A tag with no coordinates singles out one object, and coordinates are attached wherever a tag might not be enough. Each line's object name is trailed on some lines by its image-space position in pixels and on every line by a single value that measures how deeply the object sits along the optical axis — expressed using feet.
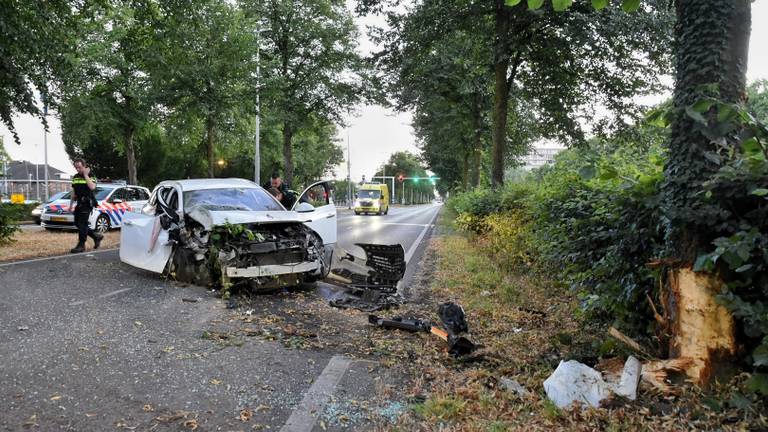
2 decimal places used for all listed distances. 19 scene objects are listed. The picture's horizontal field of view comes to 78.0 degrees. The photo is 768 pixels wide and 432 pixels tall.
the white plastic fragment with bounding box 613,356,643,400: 9.93
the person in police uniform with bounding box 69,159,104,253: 31.04
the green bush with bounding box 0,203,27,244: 36.11
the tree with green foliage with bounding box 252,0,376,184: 86.99
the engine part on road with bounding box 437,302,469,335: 15.78
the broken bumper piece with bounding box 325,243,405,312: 21.48
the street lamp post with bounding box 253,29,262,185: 66.92
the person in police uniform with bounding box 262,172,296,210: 34.53
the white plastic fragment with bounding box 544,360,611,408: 10.09
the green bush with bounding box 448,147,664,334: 11.09
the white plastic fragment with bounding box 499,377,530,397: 11.05
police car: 48.57
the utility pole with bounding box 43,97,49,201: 32.86
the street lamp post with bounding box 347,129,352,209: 200.85
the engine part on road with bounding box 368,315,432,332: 16.84
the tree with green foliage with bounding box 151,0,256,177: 55.88
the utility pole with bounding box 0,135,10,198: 174.19
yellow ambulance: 123.54
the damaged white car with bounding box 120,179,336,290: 21.39
